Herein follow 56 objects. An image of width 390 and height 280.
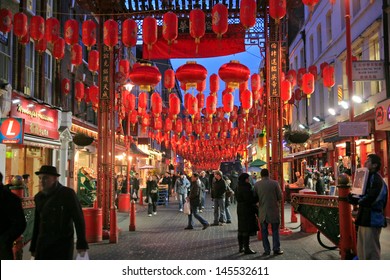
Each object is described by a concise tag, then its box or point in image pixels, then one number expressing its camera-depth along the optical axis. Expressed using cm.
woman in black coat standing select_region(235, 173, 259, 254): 974
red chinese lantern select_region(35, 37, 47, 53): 1358
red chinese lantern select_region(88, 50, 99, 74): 1500
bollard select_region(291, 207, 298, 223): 1609
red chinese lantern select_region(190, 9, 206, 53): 1158
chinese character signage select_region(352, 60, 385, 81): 1266
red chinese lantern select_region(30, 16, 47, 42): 1260
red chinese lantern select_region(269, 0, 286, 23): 1123
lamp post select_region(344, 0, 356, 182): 1089
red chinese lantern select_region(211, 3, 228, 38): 1134
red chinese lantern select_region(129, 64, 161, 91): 1246
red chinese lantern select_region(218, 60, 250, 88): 1254
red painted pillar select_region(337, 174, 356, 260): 781
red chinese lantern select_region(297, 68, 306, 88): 1728
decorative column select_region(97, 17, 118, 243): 1271
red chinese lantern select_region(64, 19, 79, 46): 1261
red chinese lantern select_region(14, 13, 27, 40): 1258
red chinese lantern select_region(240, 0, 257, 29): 1114
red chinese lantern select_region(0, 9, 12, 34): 1275
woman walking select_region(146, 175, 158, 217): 1930
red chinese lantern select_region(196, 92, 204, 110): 2158
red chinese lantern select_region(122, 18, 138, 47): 1199
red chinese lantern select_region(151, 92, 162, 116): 2170
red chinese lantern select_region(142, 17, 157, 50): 1178
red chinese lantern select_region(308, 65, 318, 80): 1748
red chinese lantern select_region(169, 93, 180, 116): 2180
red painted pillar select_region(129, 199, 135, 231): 1360
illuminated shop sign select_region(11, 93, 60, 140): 1702
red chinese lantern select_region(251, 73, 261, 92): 1805
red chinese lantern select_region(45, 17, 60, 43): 1277
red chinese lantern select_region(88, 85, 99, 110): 1883
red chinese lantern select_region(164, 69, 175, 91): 1698
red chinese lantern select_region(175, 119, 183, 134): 2895
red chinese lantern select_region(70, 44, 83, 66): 1509
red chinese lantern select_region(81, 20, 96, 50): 1276
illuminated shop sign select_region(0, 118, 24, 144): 1450
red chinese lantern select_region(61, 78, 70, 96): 2038
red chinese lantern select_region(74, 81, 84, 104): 1912
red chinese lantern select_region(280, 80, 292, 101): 1616
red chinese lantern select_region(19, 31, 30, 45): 1291
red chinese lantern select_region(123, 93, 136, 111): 2156
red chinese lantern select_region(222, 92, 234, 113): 2036
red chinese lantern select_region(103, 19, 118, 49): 1226
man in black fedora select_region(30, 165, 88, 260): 527
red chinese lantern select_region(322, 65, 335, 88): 1617
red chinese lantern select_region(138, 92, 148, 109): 2212
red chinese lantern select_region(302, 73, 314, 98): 1686
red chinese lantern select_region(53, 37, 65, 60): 1394
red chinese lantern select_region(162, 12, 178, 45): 1157
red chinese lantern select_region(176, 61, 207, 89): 1250
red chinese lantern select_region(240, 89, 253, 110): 1925
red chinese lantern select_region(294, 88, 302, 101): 1992
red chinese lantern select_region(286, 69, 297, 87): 1731
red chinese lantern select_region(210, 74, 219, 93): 1768
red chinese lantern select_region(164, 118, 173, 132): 2744
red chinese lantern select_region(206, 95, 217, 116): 2084
